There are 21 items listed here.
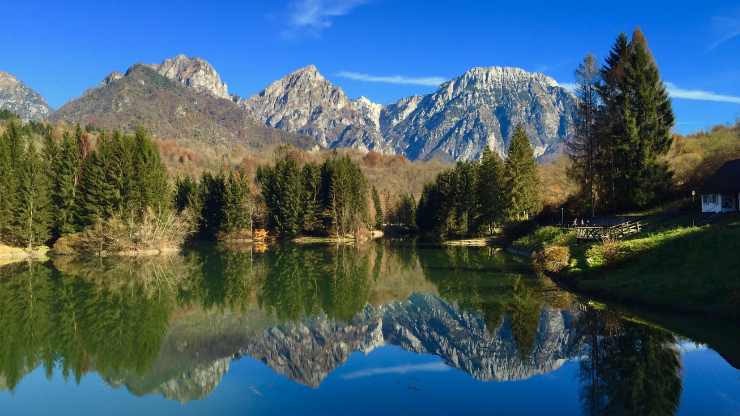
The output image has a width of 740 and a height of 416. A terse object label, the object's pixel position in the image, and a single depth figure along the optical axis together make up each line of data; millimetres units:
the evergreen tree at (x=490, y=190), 74312
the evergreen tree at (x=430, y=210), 94588
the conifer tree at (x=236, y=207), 92250
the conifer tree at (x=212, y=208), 95500
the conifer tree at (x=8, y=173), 60156
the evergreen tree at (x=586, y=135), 54438
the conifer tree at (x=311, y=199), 95062
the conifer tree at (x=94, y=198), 65250
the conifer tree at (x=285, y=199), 95000
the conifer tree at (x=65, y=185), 65312
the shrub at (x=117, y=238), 63469
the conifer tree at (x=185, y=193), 95925
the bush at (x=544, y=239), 45000
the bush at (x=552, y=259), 38250
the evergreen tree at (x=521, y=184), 70062
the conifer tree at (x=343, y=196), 93000
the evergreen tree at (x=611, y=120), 51750
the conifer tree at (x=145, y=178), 68100
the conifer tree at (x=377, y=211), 122812
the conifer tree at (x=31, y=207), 61188
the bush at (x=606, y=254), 32438
